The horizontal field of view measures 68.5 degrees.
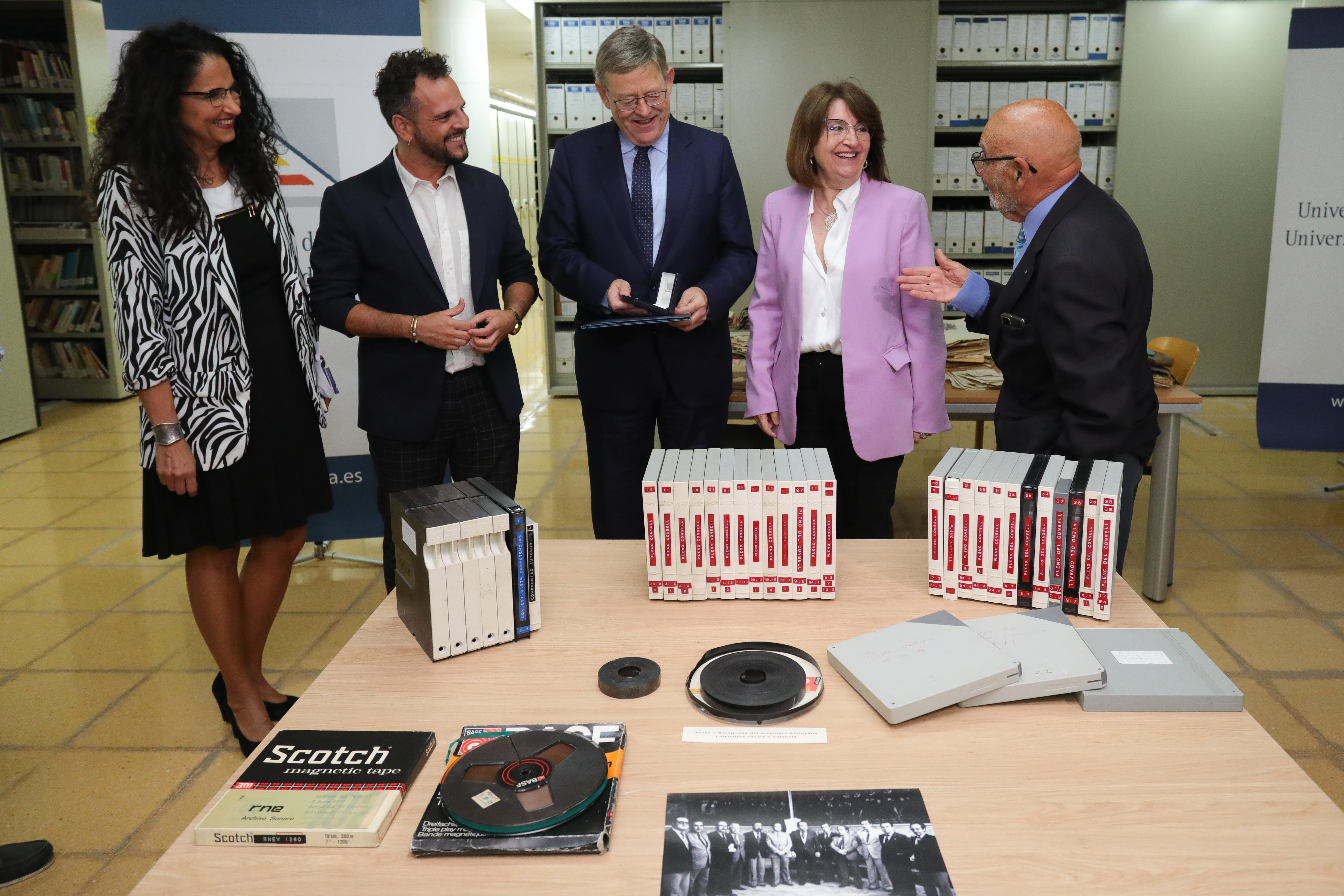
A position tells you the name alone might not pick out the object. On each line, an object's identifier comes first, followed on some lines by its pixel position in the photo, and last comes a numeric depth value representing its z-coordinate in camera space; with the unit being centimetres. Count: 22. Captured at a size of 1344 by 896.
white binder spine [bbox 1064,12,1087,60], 662
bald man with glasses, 218
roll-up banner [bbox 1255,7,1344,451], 463
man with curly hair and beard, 269
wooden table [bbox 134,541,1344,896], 121
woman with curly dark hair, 228
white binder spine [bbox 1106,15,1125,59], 661
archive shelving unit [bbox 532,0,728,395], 685
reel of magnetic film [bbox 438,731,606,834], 128
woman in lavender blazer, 271
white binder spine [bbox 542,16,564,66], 681
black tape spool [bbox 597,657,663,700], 163
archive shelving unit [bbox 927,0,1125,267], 673
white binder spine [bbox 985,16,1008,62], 667
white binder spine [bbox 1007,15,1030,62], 663
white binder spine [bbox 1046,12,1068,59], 663
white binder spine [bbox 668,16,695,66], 682
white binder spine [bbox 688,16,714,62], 683
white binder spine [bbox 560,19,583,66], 681
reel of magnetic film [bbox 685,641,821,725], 155
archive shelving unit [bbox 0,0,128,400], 705
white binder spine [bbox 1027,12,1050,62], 663
